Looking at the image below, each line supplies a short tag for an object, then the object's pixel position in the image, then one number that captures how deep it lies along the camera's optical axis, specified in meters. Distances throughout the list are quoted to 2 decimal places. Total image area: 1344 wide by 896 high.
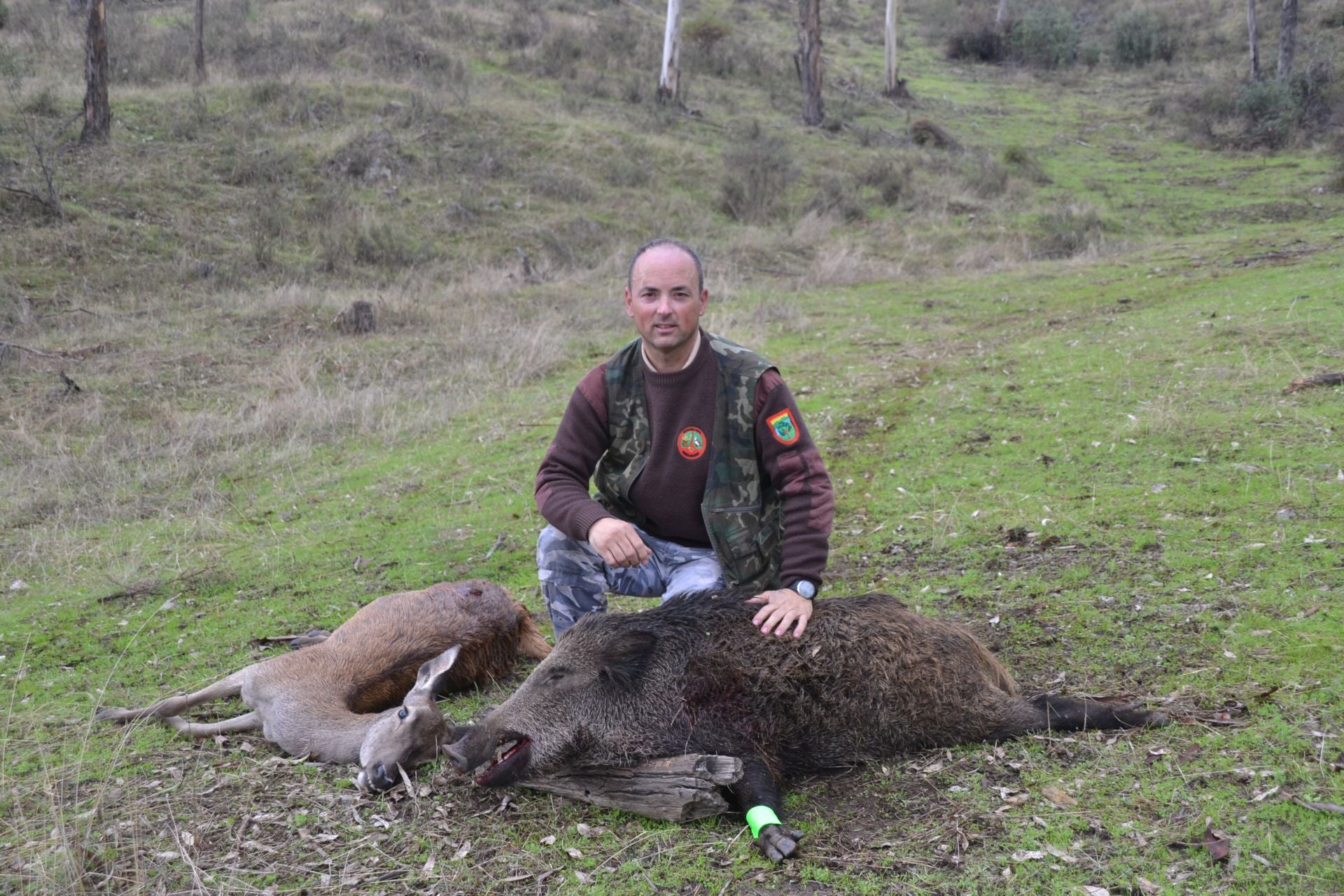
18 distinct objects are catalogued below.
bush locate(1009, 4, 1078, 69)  41.94
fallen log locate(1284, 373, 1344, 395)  8.31
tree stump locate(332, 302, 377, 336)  13.87
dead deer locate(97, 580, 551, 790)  4.40
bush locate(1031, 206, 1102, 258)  19.45
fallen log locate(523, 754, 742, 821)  3.79
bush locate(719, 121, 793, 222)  22.43
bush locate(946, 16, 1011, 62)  44.06
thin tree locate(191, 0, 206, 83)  22.95
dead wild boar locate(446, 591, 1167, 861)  4.12
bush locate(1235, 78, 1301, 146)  27.67
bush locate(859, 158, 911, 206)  23.97
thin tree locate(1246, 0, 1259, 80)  32.34
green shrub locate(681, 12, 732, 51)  36.25
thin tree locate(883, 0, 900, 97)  35.69
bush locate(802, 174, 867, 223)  22.59
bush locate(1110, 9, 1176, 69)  40.97
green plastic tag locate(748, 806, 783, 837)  3.67
